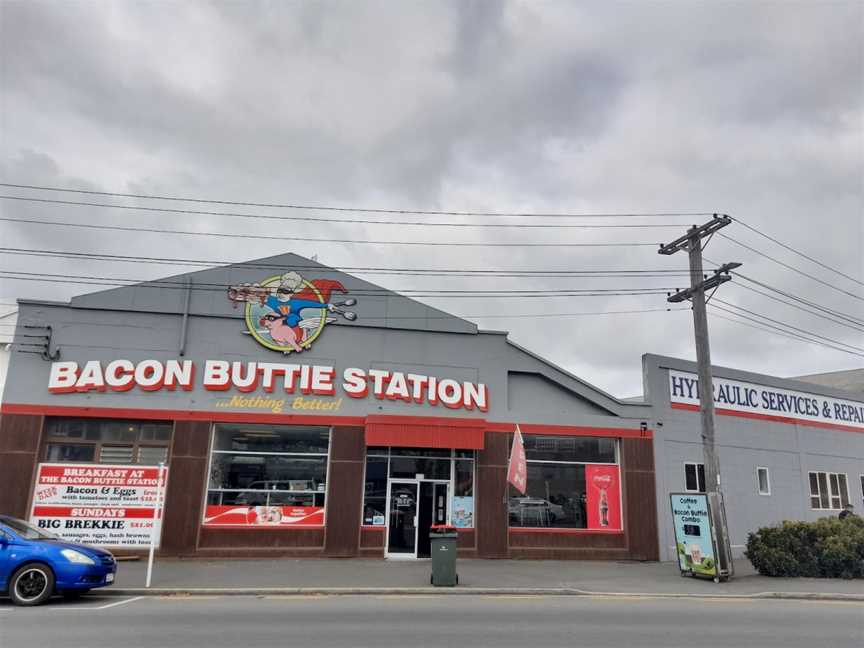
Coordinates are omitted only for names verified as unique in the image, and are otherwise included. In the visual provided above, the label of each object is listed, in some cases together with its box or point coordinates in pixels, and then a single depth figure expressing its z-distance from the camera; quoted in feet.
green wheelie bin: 44.83
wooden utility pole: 51.21
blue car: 34.88
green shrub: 50.49
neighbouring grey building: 68.64
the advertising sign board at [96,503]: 55.36
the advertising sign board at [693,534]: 50.76
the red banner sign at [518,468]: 54.24
